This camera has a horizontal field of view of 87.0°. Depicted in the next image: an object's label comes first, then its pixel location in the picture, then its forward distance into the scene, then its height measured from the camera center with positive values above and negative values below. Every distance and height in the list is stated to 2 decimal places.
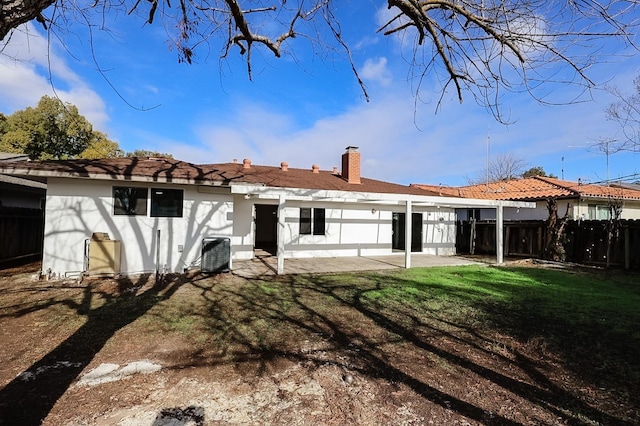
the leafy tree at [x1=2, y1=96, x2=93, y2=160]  22.16 +5.51
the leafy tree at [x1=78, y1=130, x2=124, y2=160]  24.36 +5.04
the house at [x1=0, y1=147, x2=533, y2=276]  8.58 +0.26
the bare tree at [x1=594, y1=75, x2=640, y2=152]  7.60 +2.74
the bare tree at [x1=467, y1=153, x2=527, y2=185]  37.75 +6.85
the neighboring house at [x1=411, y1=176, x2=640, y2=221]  15.57 +1.55
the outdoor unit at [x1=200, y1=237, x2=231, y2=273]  9.27 -1.04
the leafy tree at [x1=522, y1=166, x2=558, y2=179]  38.44 +6.33
